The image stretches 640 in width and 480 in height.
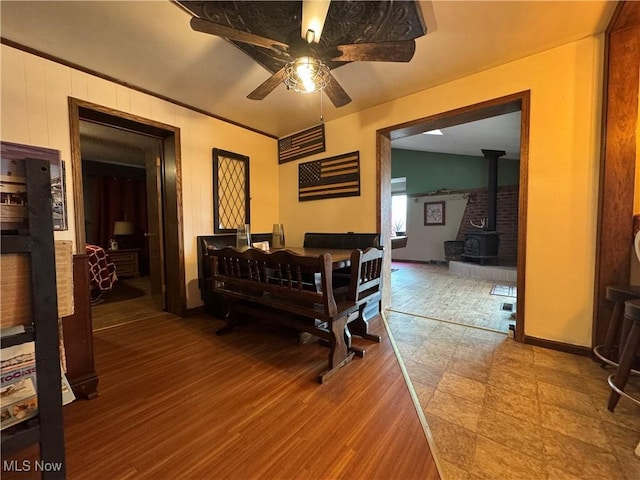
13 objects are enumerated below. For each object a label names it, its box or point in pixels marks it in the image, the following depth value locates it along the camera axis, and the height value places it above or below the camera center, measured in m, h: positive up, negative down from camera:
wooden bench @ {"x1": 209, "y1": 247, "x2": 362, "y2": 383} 1.61 -0.43
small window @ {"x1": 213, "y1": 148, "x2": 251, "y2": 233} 3.17 +0.50
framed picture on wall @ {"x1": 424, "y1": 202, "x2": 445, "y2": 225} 6.95 +0.38
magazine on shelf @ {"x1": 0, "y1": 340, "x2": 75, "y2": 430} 0.66 -0.42
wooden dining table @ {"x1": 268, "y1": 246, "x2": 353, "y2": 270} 1.73 -0.22
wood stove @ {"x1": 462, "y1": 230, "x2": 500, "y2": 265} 5.48 -0.41
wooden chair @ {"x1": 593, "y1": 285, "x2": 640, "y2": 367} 1.56 -0.64
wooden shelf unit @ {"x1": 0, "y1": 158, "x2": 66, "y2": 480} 0.63 -0.24
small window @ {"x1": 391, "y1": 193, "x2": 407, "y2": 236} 7.74 +0.41
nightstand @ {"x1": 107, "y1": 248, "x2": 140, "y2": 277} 4.86 -0.60
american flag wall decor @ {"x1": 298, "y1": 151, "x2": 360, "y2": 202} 3.15 +0.66
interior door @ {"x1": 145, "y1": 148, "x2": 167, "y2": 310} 2.97 +0.09
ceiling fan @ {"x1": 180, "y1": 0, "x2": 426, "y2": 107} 1.43 +1.17
